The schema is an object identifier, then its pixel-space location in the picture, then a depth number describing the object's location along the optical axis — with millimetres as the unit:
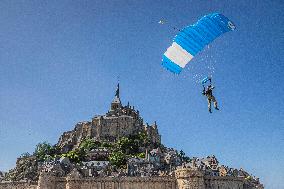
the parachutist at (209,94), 29969
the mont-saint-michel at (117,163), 68188
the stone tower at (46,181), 69625
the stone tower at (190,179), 65812
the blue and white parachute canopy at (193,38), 28641
